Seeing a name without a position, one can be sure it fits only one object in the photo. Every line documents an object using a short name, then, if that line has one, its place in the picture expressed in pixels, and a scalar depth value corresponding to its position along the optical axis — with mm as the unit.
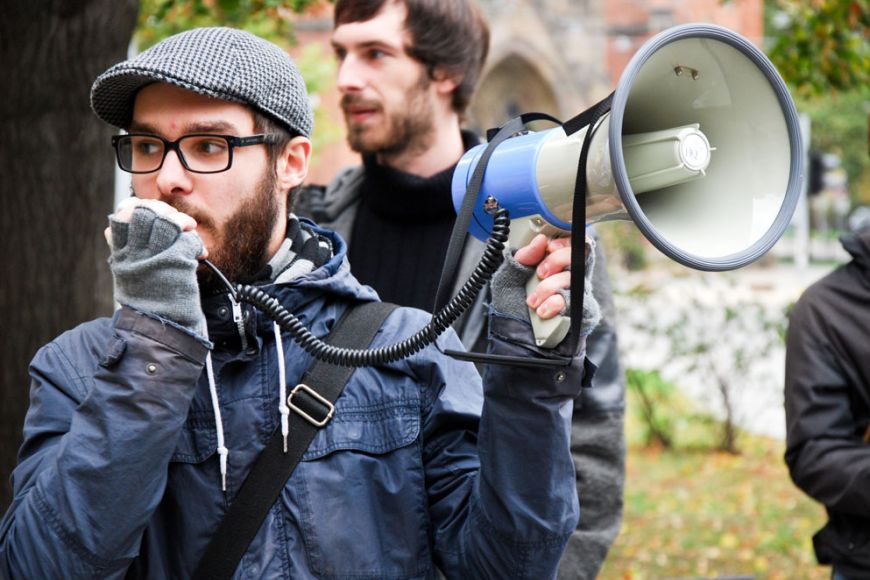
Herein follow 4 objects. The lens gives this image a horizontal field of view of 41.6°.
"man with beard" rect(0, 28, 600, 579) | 2047
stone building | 27469
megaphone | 1957
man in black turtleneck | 3617
